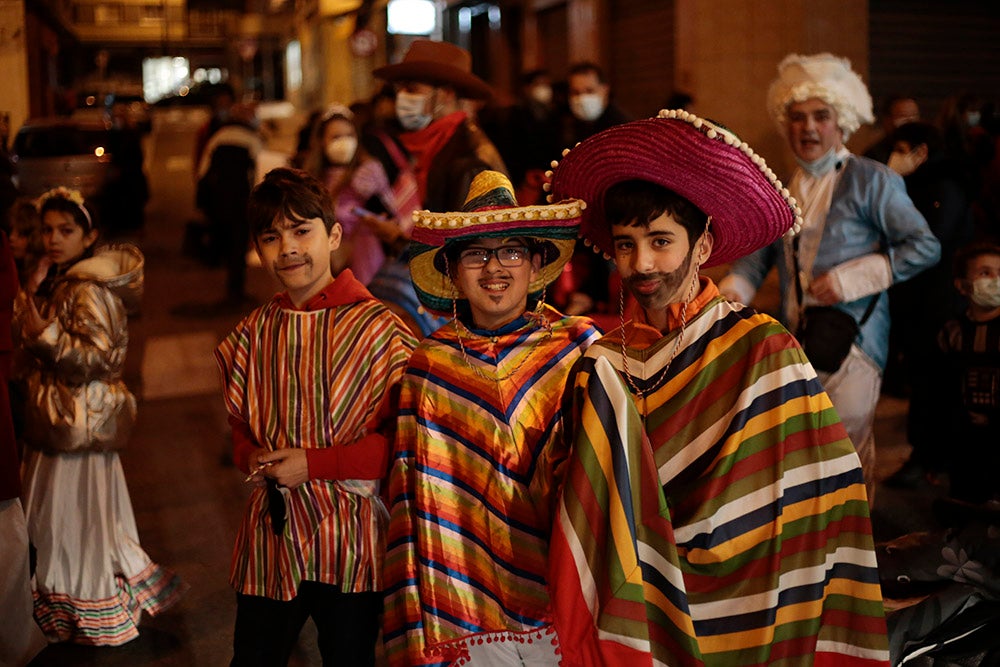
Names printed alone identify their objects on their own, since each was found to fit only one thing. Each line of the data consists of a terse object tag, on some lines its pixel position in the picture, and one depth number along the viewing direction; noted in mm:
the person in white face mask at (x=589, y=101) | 7785
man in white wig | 4574
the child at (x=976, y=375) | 5641
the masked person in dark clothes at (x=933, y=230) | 7539
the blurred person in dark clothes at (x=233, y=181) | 12477
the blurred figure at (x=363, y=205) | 5875
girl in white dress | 4539
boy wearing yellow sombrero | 2896
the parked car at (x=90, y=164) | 10664
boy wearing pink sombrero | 2566
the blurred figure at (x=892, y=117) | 8250
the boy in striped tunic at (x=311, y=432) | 3238
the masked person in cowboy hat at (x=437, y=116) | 5488
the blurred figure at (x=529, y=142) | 8117
